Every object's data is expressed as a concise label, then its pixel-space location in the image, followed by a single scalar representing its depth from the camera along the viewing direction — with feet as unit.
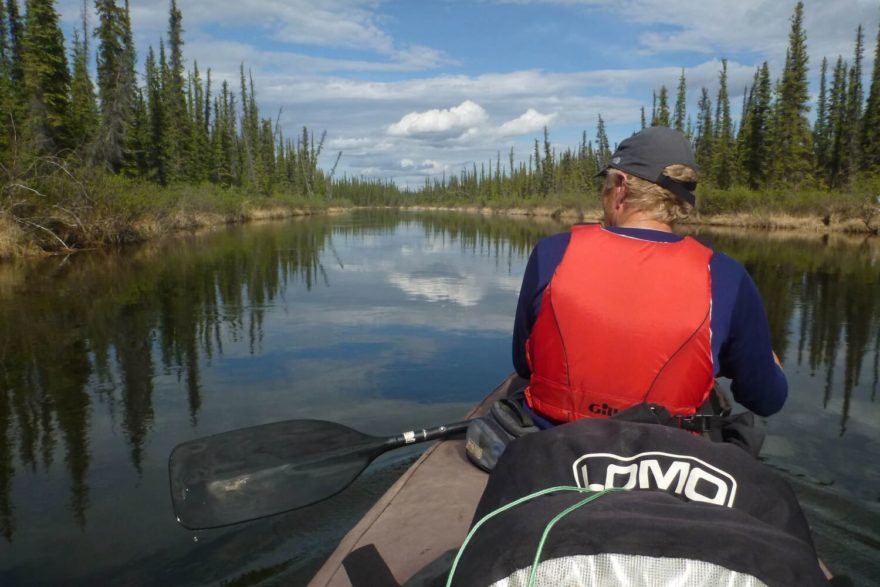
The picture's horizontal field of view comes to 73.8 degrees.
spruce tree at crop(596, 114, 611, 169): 248.11
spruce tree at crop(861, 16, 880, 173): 137.18
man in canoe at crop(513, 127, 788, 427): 6.17
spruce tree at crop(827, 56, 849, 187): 160.86
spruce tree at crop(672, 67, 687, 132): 195.21
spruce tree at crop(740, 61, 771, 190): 146.20
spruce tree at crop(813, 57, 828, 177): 179.03
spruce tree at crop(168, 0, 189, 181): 135.03
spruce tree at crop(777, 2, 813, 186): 132.46
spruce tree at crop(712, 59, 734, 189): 164.14
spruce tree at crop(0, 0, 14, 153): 71.46
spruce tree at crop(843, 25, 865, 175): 152.87
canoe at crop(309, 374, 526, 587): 6.47
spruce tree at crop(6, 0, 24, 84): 119.65
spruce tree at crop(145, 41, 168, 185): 128.88
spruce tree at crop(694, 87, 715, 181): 185.66
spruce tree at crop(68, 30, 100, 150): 103.60
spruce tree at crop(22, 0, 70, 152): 90.84
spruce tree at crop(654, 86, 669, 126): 177.55
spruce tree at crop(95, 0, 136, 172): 100.73
